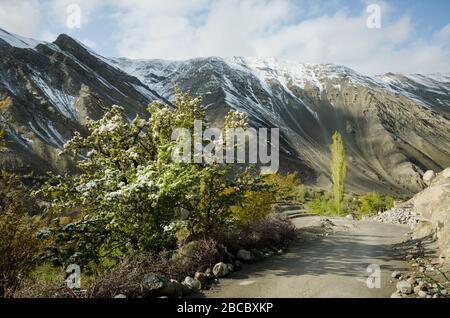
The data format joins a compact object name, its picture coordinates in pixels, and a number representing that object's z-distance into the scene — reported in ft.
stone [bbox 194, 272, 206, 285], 36.65
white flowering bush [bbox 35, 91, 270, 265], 38.70
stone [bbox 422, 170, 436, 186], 75.06
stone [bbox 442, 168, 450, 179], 58.80
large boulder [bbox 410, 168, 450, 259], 48.60
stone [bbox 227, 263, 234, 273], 41.14
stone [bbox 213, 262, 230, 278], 39.52
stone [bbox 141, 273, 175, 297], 31.37
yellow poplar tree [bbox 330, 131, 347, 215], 159.74
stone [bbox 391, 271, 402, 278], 38.15
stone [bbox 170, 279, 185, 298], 32.81
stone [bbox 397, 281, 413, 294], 32.40
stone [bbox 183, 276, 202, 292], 34.96
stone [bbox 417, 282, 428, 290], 32.55
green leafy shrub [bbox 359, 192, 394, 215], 173.88
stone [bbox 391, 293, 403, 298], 31.46
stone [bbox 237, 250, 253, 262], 46.12
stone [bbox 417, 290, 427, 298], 31.01
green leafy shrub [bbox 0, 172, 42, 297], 29.25
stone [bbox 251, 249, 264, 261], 47.79
